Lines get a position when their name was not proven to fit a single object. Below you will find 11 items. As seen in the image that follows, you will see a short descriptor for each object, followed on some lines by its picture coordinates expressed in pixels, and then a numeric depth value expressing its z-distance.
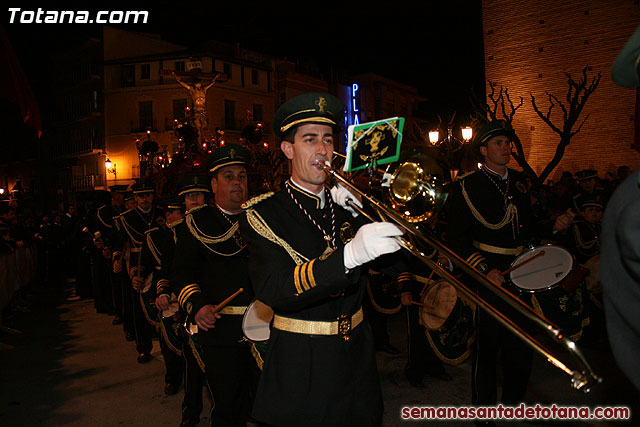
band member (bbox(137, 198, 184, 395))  5.78
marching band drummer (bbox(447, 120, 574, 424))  4.71
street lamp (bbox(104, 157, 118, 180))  41.09
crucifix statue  21.31
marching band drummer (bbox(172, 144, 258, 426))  4.13
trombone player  2.54
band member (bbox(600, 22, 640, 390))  1.47
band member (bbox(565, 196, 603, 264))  7.42
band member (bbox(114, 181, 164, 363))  8.55
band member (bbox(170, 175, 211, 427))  5.16
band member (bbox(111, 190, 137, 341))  8.91
